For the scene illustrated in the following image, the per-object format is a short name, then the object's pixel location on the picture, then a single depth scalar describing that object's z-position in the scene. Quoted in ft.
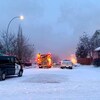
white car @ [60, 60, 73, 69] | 116.65
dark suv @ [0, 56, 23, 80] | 52.84
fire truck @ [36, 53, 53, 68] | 128.16
